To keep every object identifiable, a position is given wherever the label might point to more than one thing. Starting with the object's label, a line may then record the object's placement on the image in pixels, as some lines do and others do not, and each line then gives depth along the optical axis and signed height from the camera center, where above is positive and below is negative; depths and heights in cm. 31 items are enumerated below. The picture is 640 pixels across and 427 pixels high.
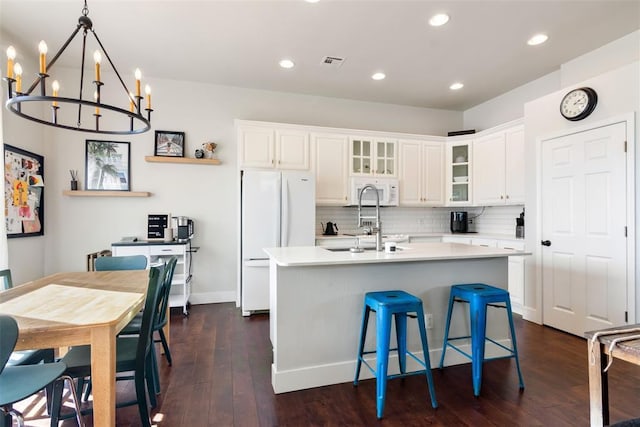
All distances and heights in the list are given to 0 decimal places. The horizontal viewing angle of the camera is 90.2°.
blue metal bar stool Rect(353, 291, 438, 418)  192 -70
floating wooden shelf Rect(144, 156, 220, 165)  407 +72
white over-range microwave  458 +36
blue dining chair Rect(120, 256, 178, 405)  211 -74
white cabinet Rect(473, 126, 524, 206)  409 +66
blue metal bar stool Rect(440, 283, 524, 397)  213 -68
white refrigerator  386 -8
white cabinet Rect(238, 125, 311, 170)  413 +90
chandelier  151 +65
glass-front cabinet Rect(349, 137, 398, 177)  465 +89
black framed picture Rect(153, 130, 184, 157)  416 +94
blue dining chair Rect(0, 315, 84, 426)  111 -71
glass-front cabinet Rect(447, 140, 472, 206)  488 +68
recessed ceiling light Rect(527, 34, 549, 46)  317 +180
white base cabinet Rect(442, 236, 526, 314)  377 -70
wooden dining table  134 -46
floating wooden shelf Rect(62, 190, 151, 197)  382 +27
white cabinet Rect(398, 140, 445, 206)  487 +67
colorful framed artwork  314 +24
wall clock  301 +111
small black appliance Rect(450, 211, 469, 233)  507 -9
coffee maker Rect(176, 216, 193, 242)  389 -17
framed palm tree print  397 +63
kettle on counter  466 -21
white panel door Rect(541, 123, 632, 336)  288 -13
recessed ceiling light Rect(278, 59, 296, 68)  369 +179
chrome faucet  267 -19
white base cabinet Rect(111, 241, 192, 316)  367 -47
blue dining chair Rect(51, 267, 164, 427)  158 -76
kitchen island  220 -60
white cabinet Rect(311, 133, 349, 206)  445 +68
